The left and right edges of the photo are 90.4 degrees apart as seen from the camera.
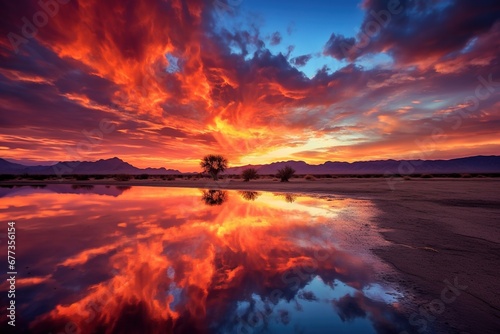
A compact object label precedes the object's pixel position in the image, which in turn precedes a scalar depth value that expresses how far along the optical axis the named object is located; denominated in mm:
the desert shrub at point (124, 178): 64375
